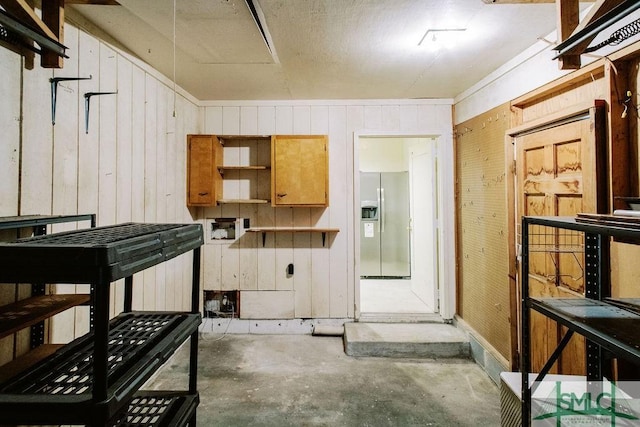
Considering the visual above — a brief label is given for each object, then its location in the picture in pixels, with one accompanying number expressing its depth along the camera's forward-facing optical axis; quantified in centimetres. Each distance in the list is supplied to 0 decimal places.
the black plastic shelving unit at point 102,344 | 83
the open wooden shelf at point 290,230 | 350
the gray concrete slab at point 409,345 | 315
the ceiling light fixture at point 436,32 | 213
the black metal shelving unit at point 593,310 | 102
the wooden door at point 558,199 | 183
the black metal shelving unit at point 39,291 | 124
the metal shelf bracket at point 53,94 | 171
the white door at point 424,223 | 381
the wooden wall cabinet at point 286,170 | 340
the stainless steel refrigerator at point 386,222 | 577
